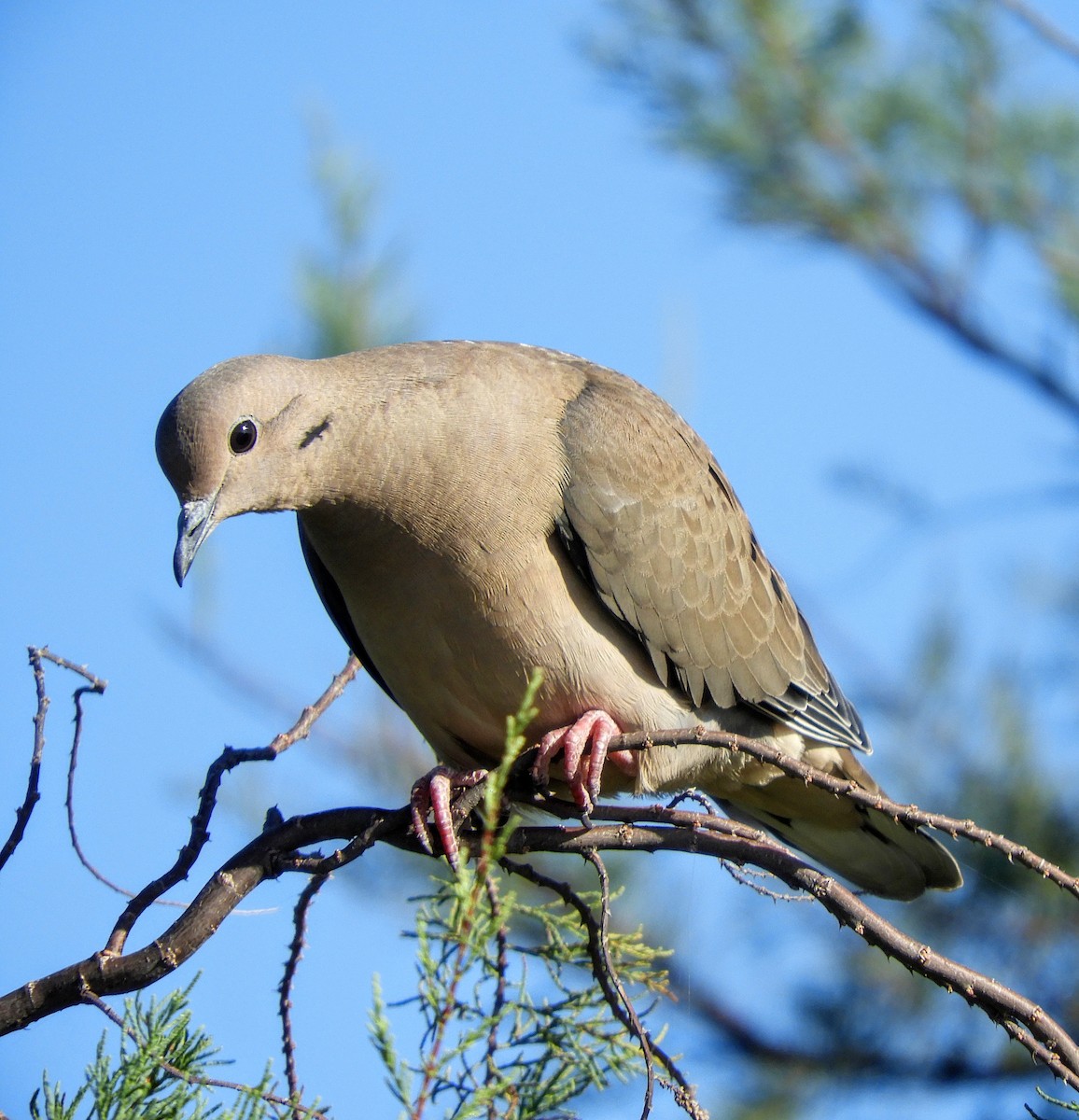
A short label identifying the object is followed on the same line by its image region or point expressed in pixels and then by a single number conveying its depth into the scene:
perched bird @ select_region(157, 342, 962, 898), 5.80
